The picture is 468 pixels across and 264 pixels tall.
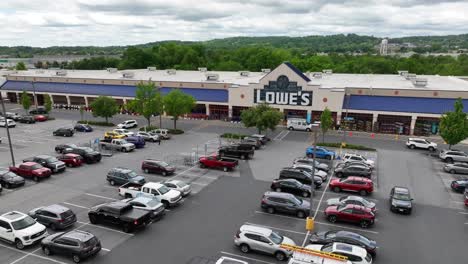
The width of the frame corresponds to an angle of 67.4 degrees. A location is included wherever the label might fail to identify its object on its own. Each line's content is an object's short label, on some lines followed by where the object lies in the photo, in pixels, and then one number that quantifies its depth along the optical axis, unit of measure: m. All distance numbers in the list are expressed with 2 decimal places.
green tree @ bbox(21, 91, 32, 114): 61.90
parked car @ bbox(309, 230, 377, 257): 19.58
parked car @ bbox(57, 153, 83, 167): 35.03
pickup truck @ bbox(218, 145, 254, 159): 38.84
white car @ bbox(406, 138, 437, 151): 43.56
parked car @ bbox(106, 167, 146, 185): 29.68
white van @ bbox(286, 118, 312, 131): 53.72
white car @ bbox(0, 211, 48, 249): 20.02
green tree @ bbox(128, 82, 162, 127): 51.62
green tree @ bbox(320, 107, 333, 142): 45.78
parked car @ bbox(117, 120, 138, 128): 54.12
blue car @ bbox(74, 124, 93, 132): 52.34
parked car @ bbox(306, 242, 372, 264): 17.97
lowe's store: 51.12
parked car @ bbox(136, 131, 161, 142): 46.34
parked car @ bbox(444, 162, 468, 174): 34.72
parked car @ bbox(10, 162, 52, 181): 31.02
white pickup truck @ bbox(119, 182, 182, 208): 25.77
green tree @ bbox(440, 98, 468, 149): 38.84
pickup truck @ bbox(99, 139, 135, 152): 41.34
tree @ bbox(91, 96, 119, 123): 54.82
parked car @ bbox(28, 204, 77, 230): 21.95
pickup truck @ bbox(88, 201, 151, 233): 21.91
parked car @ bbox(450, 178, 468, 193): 29.58
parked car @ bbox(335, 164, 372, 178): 32.72
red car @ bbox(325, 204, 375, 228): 23.33
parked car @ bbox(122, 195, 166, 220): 23.61
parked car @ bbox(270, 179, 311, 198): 28.59
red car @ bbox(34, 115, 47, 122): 59.81
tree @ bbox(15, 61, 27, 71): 116.91
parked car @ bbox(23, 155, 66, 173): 33.03
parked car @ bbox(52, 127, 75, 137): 48.88
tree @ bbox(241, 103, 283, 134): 46.53
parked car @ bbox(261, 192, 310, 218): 24.64
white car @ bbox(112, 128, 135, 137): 46.69
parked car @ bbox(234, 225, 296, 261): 19.43
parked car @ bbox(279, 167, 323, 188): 30.66
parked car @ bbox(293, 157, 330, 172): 34.62
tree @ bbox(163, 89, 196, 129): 51.28
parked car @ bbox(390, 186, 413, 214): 25.42
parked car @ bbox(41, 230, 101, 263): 18.58
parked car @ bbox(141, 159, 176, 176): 32.84
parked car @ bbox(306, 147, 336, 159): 39.28
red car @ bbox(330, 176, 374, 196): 29.09
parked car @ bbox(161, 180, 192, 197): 27.64
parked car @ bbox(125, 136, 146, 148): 43.31
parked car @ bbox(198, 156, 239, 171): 34.59
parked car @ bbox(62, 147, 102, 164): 36.31
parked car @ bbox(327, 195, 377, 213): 25.15
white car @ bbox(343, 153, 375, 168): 36.05
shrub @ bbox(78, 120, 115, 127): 56.75
